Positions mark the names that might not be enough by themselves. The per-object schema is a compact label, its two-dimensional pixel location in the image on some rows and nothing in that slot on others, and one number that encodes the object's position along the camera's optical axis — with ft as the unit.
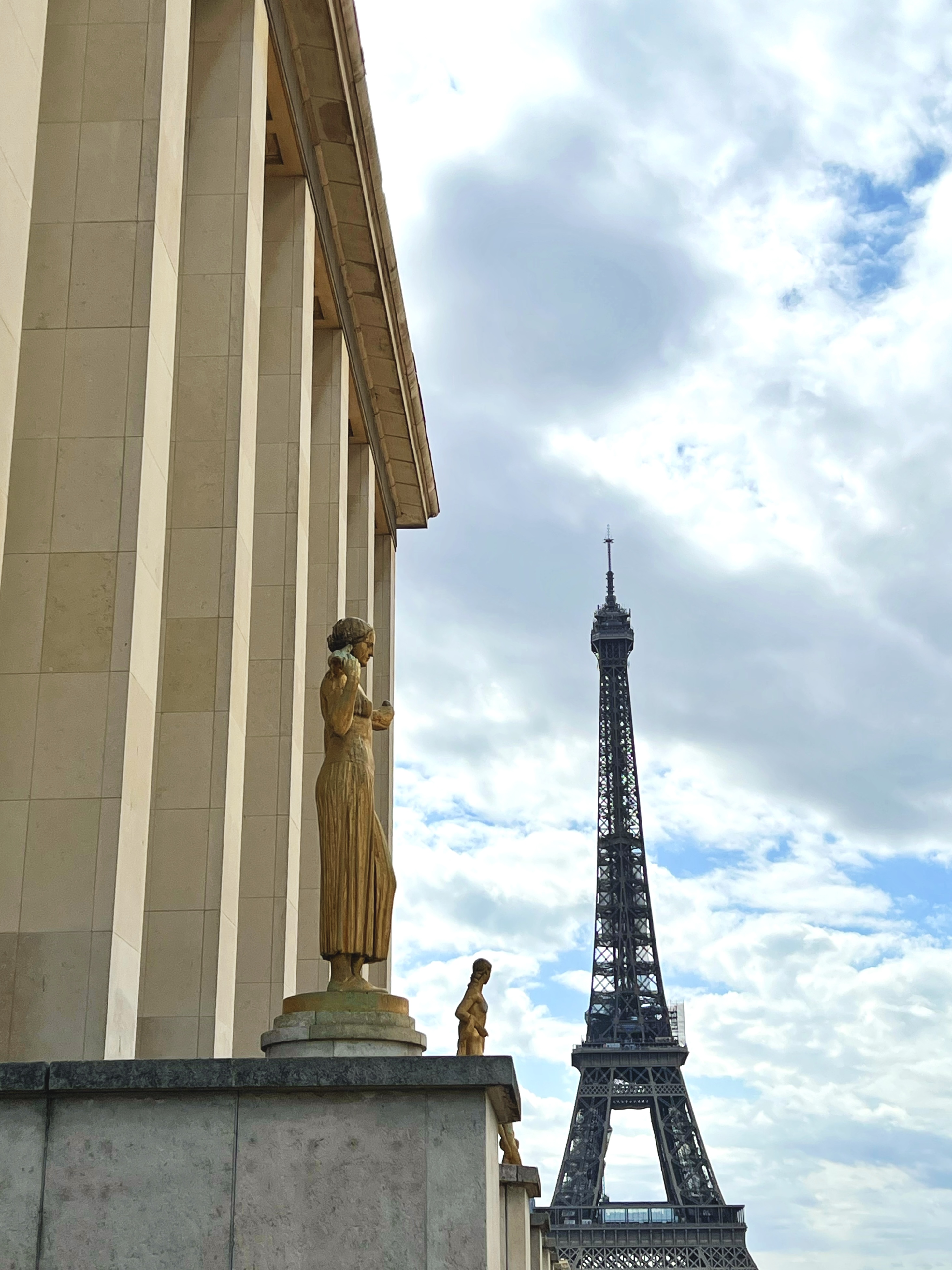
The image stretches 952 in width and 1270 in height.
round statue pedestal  36.94
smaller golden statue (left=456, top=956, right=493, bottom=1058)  78.18
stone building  46.26
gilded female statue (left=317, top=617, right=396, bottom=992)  40.27
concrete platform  31.68
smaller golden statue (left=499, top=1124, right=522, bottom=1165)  89.92
